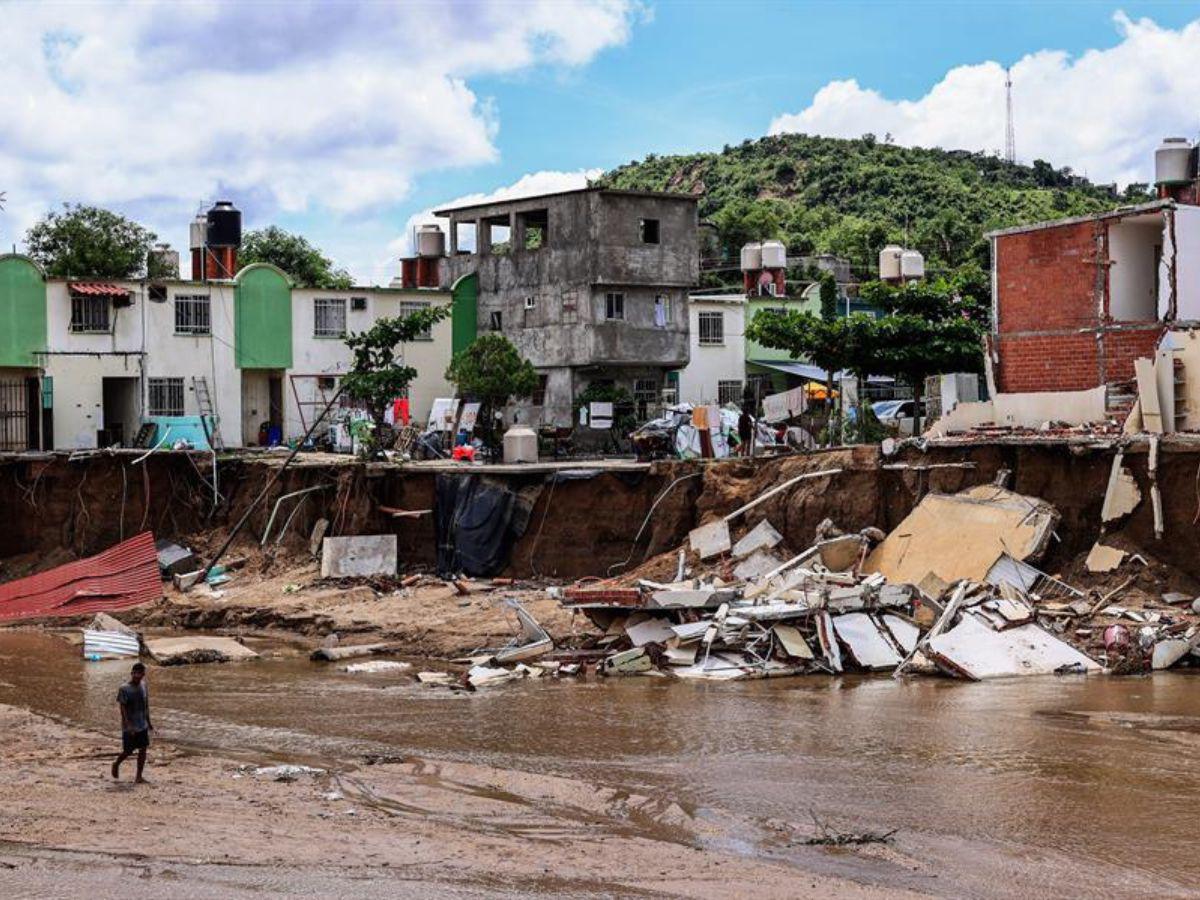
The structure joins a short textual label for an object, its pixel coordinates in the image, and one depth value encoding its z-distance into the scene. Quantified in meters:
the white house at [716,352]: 50.94
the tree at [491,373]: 42.84
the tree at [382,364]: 41.00
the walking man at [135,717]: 17.06
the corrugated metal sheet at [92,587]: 33.62
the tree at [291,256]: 65.56
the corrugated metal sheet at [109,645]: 27.89
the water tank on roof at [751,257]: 55.22
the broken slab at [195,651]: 26.97
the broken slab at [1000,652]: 22.86
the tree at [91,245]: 55.19
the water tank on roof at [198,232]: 47.84
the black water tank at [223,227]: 47.66
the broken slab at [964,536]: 25.89
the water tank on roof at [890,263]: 53.25
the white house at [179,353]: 42.56
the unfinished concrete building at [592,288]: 46.34
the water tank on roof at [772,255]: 55.09
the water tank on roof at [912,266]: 52.47
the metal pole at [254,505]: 35.16
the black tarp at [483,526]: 32.97
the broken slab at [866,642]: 23.62
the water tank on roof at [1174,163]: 36.22
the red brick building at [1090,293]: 30.05
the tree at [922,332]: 39.25
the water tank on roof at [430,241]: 50.00
